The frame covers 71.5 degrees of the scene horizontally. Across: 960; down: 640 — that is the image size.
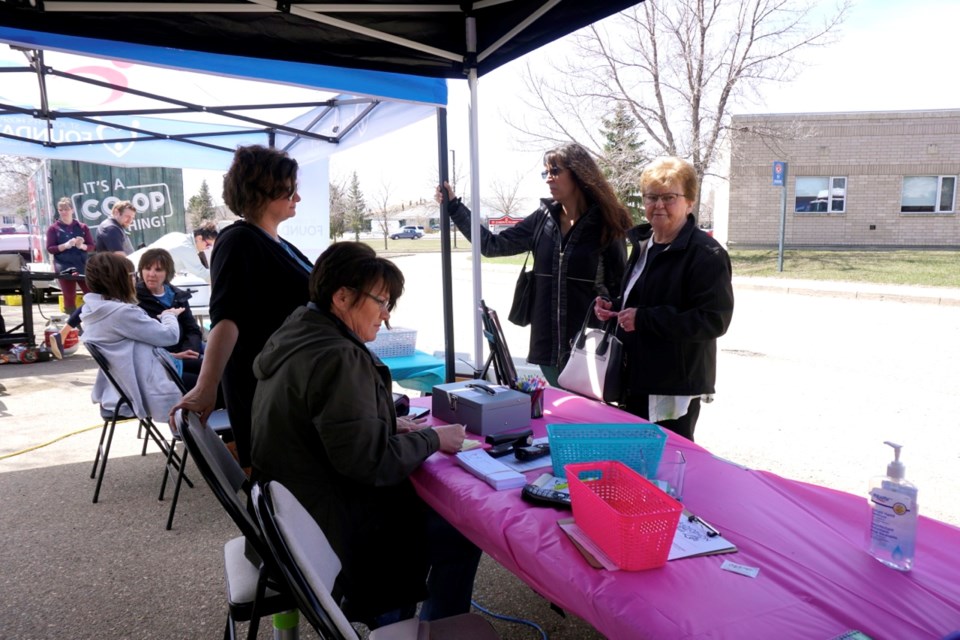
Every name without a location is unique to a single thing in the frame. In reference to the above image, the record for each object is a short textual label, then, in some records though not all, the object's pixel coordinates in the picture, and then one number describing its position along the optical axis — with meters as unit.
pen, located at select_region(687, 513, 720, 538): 1.37
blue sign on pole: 13.63
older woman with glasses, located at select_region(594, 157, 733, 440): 2.34
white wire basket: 3.97
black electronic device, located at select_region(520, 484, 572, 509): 1.48
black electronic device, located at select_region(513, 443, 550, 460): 1.83
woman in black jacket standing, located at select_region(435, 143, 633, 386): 2.99
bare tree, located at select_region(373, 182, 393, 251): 46.20
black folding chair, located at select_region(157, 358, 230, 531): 3.22
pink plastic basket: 1.18
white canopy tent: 3.57
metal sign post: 13.64
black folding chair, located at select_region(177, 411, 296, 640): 1.47
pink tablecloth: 1.08
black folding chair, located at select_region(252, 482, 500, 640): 1.19
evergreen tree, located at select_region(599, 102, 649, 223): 19.17
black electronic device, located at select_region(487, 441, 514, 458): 1.88
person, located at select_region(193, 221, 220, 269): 6.79
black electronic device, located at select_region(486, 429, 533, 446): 1.95
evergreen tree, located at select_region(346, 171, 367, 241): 44.22
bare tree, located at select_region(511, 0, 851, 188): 17.05
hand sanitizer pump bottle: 1.24
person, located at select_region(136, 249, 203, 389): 4.54
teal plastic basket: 1.60
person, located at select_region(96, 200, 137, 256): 8.21
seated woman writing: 1.57
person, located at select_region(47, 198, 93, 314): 8.88
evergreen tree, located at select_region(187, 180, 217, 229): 38.56
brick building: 20.73
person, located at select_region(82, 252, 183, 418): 3.54
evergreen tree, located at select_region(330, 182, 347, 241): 39.78
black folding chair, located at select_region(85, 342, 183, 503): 3.37
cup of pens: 2.30
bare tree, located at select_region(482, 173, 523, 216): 46.78
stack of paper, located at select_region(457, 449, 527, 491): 1.64
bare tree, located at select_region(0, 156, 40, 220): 30.66
